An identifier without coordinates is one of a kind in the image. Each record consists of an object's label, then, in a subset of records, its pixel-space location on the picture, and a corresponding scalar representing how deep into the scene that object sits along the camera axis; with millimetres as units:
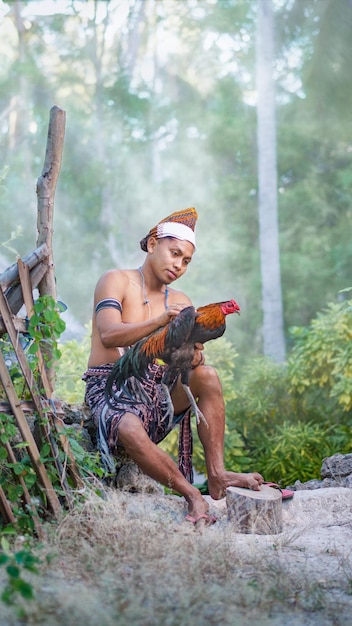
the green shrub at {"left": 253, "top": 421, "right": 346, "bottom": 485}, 6668
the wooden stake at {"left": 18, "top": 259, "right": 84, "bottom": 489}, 3492
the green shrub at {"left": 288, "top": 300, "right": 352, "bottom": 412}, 6930
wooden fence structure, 3357
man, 3811
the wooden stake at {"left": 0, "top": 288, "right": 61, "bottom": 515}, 3354
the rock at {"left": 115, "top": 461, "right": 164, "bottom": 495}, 4113
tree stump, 3758
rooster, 3605
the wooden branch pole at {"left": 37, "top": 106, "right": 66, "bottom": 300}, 3891
